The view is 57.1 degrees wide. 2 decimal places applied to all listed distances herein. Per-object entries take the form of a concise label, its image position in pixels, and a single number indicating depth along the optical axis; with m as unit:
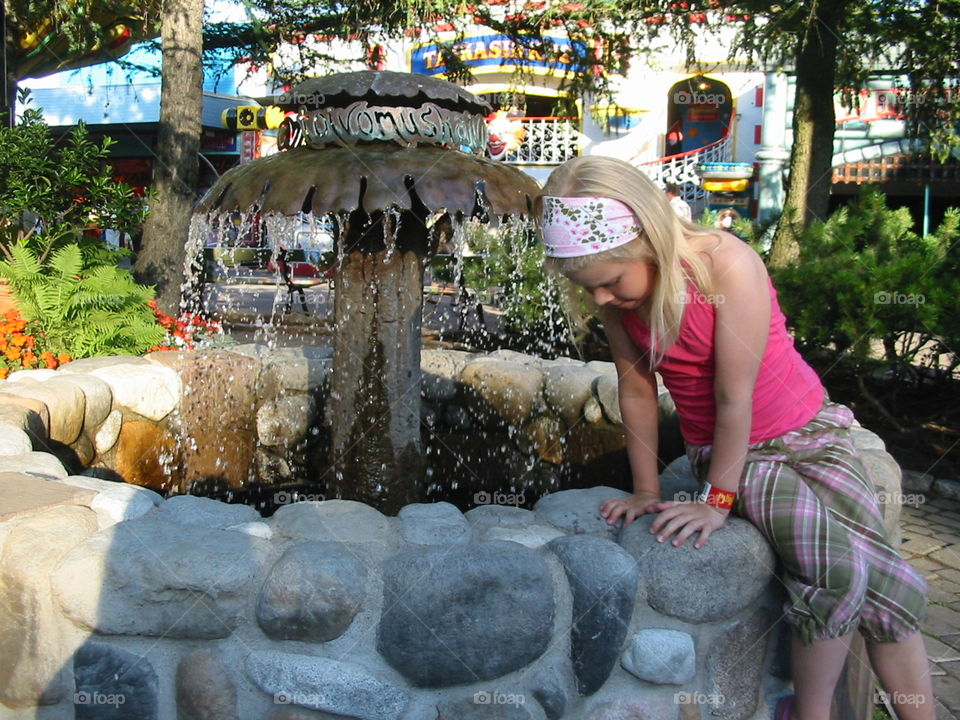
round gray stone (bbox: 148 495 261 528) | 2.23
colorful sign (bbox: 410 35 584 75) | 8.85
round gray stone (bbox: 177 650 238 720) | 1.97
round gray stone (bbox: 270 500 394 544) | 2.13
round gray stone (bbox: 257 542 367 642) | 1.92
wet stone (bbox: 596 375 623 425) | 3.81
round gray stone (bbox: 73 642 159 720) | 2.00
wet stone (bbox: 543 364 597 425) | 3.96
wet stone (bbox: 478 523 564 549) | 2.14
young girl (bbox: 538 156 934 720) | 1.99
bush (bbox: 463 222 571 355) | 7.82
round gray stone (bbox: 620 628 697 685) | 2.04
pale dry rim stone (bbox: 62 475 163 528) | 2.20
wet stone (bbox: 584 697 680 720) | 2.05
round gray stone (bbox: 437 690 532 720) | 2.00
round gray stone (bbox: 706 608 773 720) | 2.10
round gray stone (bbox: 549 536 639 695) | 2.00
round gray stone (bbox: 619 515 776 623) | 2.03
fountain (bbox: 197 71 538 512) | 2.76
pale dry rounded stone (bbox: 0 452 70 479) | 2.41
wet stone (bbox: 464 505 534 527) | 2.26
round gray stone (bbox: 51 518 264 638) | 1.93
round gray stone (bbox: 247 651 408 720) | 1.95
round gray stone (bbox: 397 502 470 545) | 2.13
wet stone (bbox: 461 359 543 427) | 4.12
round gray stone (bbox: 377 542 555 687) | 1.94
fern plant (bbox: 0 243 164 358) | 4.48
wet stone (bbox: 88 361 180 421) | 3.68
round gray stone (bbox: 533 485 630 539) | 2.25
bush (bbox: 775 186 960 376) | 4.89
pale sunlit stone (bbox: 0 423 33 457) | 2.57
